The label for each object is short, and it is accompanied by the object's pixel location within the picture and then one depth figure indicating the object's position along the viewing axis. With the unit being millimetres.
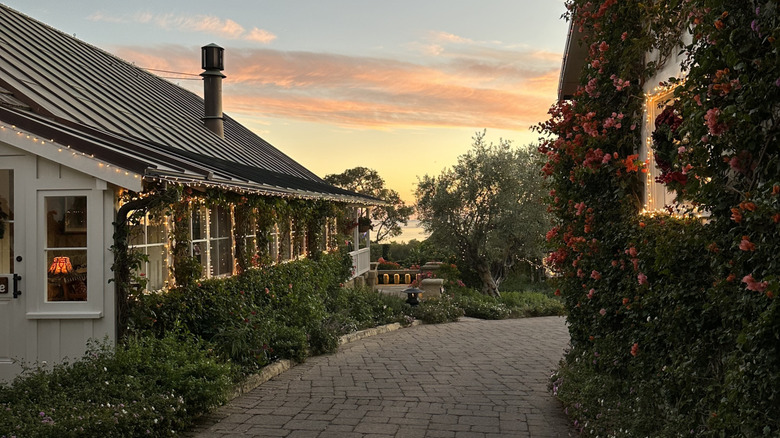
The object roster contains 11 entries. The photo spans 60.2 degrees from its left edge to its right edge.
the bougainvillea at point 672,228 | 3354
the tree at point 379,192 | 43656
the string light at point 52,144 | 7473
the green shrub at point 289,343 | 10023
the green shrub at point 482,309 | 19094
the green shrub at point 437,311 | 16469
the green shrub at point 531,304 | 19984
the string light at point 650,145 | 5975
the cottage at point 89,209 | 7633
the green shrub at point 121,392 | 5543
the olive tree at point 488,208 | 23875
